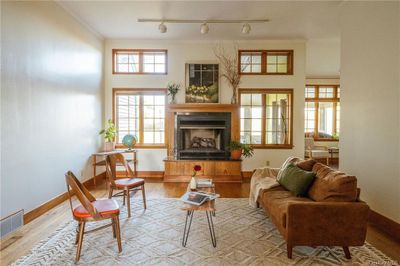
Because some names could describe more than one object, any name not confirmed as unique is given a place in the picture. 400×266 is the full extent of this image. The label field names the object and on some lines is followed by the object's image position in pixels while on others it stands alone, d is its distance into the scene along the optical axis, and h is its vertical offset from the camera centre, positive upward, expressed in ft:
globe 18.38 -0.92
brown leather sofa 7.39 -2.89
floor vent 9.07 -3.85
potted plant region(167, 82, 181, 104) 19.63 +3.44
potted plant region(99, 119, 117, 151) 18.49 -0.45
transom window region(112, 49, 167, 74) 20.08 +5.87
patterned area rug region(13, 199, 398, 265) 7.66 -4.29
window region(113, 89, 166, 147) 20.27 +1.17
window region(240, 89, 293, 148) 20.10 +1.05
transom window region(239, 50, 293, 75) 19.98 +5.88
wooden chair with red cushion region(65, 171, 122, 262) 7.49 -2.83
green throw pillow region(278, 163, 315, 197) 9.58 -2.15
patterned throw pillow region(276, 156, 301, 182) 11.69 -1.73
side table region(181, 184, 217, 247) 7.99 -2.71
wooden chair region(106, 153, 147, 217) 11.27 -2.65
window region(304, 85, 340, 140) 29.30 +2.56
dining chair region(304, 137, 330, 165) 25.58 -2.30
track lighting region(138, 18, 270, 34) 15.02 +7.36
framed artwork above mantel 19.77 +3.90
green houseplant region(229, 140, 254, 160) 18.62 -1.54
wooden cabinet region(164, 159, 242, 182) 18.29 -3.18
